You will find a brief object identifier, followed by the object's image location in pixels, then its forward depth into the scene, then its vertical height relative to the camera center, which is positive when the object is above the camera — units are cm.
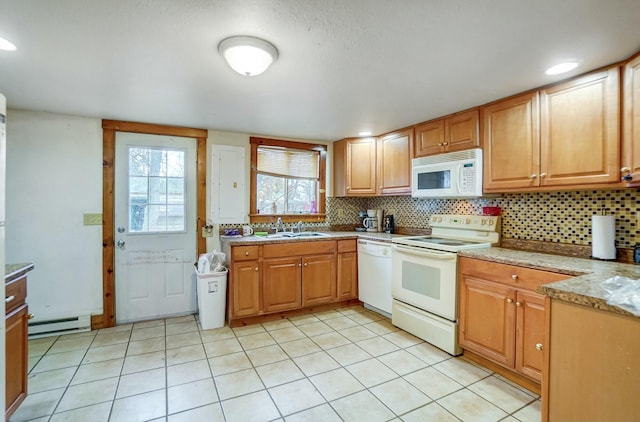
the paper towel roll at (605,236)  200 -18
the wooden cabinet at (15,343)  155 -73
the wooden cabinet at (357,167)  381 +54
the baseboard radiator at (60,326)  280 -112
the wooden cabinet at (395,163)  336 +54
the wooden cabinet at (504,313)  192 -74
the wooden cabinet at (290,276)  307 -74
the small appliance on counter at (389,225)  385 -21
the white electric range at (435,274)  248 -59
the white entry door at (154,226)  315 -19
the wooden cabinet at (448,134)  269 +72
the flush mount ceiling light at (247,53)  159 +86
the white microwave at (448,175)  264 +32
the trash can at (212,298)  302 -91
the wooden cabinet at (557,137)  189 +52
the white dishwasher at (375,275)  322 -74
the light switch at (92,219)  300 -11
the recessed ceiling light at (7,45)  161 +89
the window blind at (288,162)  382 +61
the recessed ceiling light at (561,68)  186 +89
